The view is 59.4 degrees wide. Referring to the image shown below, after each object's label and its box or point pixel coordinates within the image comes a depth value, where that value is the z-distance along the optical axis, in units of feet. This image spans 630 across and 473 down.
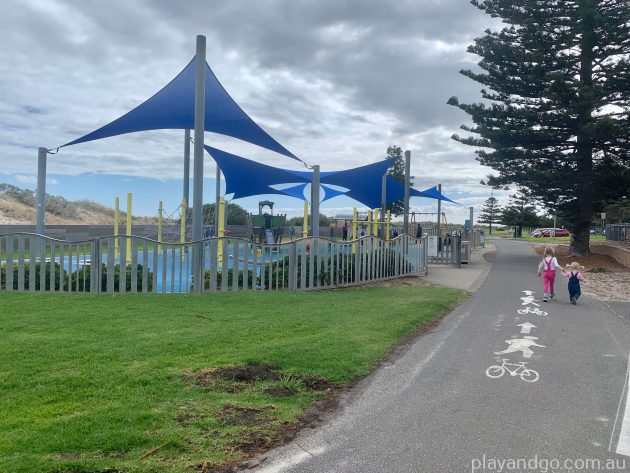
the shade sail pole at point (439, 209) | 85.70
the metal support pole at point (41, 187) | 44.37
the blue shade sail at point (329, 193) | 90.01
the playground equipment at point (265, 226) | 88.28
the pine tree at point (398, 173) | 150.51
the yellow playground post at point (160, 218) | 58.76
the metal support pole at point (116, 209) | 57.82
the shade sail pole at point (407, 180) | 69.26
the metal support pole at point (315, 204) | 56.18
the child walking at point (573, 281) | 37.60
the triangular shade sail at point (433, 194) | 93.42
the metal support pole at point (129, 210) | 54.80
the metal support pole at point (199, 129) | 38.58
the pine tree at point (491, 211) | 295.28
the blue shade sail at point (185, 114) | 43.98
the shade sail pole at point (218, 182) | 72.60
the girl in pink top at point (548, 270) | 38.70
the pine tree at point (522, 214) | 93.35
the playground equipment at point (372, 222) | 66.03
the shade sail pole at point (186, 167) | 55.21
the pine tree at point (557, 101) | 72.54
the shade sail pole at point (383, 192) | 72.24
